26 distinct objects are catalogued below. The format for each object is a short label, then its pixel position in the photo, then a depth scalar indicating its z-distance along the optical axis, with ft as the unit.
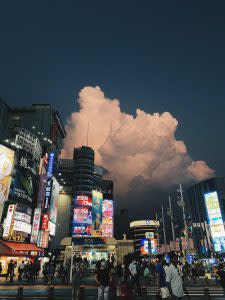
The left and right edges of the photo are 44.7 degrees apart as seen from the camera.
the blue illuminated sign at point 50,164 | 160.15
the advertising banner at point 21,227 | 122.45
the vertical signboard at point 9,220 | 112.57
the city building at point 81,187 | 286.05
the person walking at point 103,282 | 31.01
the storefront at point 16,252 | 108.08
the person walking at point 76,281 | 41.94
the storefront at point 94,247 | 178.09
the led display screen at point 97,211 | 318.98
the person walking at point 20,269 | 97.58
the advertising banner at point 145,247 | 286.66
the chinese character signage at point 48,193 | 149.09
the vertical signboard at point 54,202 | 174.68
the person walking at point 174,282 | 24.36
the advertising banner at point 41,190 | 143.67
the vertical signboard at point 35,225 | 132.54
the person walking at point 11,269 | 85.65
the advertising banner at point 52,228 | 172.55
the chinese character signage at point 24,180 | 127.60
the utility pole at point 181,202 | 115.13
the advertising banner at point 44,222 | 142.31
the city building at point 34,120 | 244.63
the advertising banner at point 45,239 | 138.32
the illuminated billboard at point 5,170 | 117.94
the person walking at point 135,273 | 46.96
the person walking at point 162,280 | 27.91
